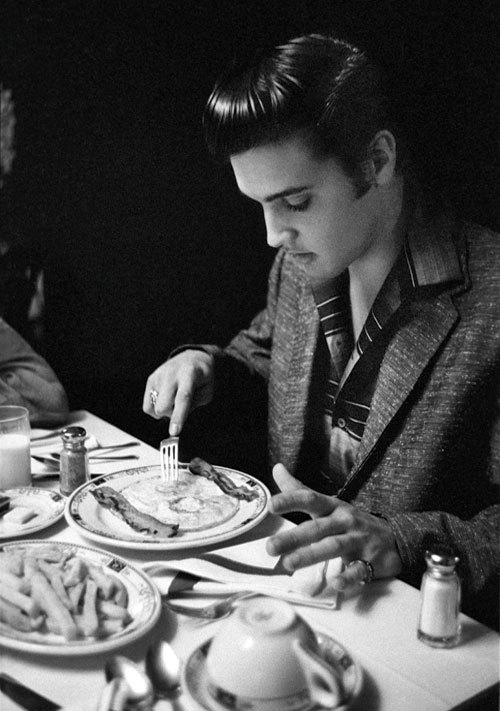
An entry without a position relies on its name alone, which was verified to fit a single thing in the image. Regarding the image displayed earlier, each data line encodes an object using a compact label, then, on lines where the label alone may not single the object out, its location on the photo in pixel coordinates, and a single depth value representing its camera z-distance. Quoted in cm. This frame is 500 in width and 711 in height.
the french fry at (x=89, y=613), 77
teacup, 65
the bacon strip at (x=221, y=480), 118
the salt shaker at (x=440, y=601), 79
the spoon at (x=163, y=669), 71
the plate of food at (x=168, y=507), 102
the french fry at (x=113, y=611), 80
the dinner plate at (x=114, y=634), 74
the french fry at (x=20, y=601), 79
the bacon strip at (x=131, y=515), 104
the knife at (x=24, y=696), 70
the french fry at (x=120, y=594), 84
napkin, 89
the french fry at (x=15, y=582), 83
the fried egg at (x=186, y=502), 110
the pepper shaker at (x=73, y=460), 121
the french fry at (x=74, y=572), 85
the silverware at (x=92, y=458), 138
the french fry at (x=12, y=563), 87
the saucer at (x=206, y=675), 67
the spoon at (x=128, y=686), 69
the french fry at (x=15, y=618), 78
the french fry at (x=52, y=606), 76
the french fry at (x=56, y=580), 82
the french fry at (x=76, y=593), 81
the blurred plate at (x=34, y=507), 105
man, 122
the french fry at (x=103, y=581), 84
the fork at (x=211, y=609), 85
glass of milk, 123
